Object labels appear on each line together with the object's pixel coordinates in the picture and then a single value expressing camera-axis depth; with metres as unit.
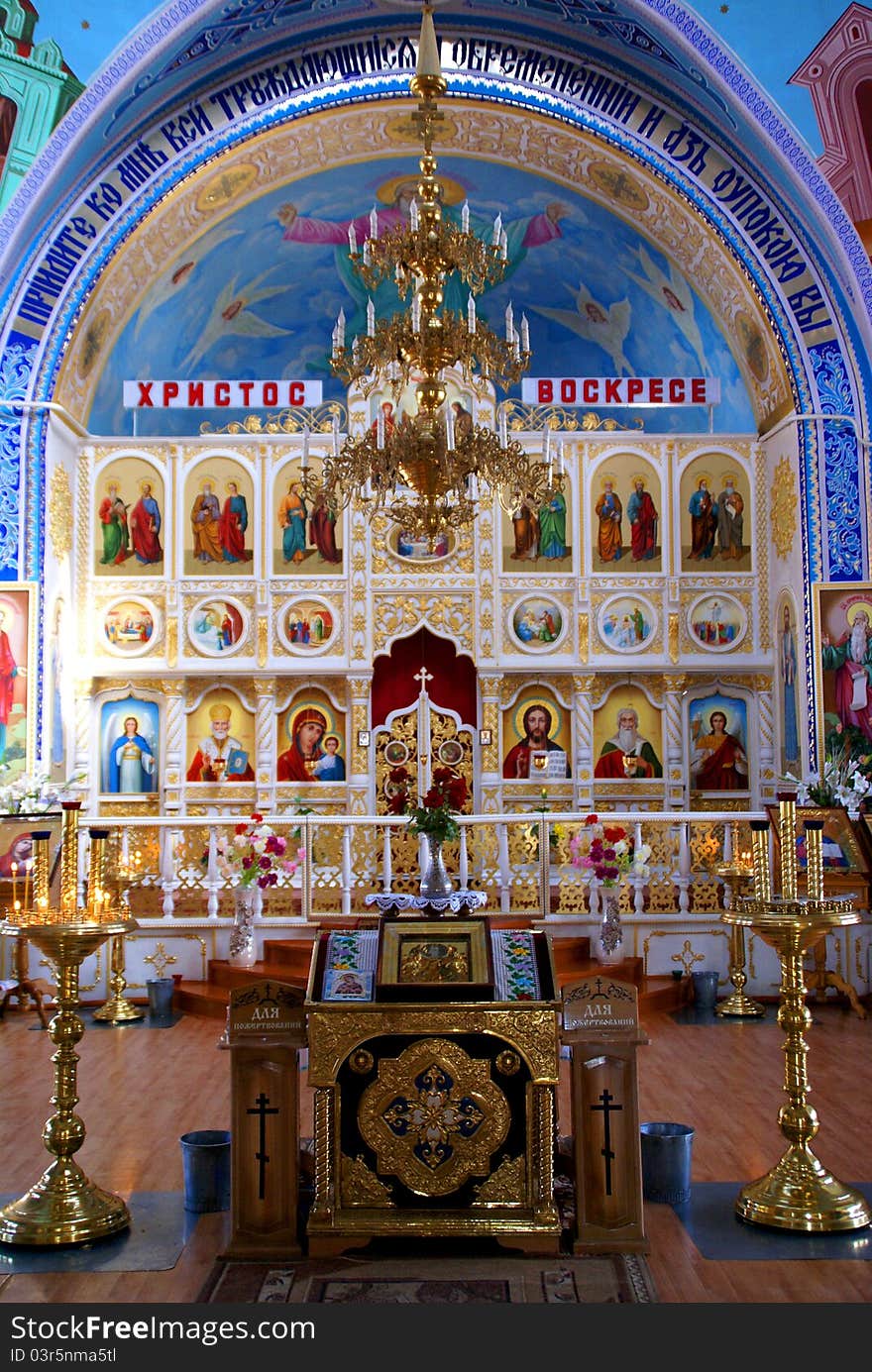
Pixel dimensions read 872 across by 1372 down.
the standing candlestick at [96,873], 5.58
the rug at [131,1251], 5.03
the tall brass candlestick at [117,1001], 10.16
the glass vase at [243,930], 10.58
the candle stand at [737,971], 10.03
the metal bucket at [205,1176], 5.74
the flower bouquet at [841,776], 11.85
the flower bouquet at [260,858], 10.52
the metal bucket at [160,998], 10.23
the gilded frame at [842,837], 11.07
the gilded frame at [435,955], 5.41
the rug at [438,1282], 4.64
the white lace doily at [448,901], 6.94
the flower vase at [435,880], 7.09
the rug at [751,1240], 5.05
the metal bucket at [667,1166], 5.79
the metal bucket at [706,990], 10.36
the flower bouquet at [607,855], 10.23
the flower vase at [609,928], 10.37
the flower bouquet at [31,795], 11.99
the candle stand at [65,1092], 5.29
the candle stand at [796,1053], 5.34
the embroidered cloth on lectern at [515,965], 5.38
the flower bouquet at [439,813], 7.27
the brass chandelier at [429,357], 7.24
